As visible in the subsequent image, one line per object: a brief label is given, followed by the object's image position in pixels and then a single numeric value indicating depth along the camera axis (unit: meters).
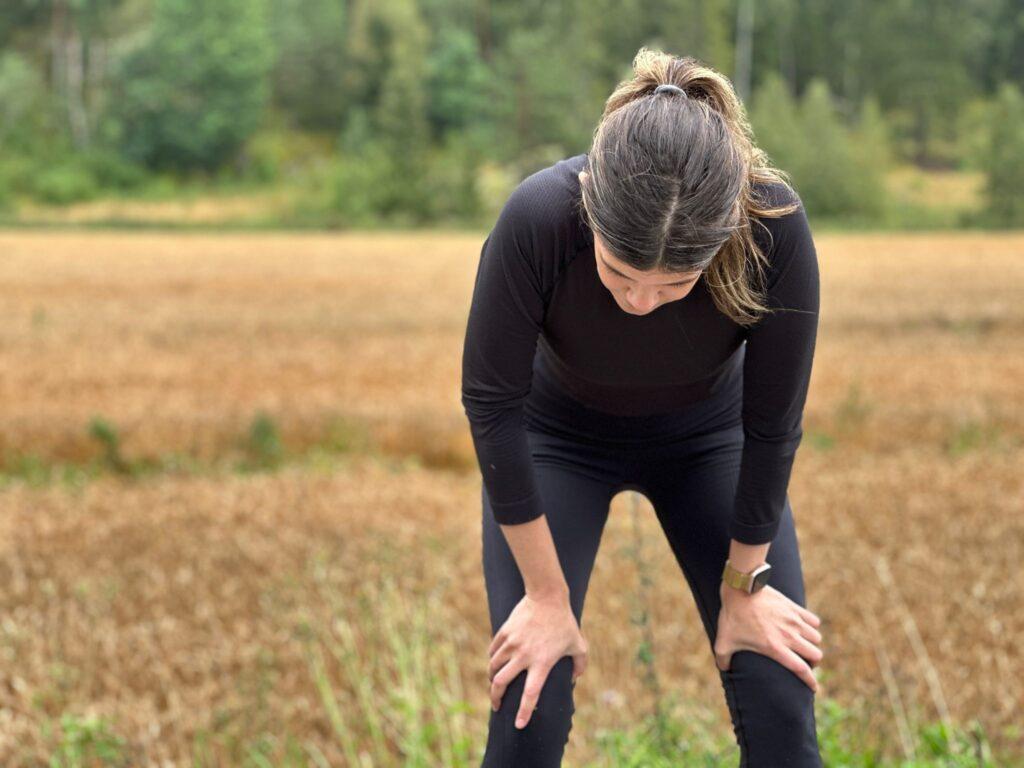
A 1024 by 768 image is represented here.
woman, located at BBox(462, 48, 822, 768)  2.02
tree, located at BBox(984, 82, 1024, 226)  37.16
